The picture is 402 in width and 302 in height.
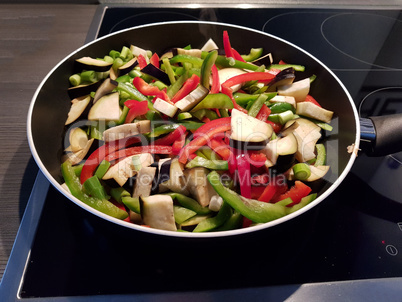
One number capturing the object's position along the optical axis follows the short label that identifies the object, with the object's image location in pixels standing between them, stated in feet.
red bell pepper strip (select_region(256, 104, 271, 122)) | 1.06
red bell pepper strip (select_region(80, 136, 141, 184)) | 0.93
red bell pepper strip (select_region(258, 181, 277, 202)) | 0.89
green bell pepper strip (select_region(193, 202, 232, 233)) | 0.83
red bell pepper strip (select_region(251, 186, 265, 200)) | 0.91
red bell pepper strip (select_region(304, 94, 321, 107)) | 1.19
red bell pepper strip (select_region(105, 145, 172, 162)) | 0.96
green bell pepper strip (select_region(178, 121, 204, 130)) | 0.99
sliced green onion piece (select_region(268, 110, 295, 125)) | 1.06
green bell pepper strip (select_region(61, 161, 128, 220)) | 0.84
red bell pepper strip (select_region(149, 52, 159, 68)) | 1.26
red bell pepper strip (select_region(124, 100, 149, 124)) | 1.02
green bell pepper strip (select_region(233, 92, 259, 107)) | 1.11
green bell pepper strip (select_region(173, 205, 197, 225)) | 0.85
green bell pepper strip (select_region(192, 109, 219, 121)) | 1.04
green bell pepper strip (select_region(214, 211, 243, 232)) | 0.85
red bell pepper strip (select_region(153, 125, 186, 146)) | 0.98
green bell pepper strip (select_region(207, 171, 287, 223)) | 0.79
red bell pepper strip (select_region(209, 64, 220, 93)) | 1.08
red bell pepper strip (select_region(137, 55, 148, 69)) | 1.24
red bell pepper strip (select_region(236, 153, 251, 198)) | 0.88
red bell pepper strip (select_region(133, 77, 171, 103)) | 1.08
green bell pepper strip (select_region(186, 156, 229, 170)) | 0.90
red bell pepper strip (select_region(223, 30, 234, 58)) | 1.23
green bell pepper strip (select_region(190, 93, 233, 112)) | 1.00
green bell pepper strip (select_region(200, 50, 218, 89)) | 1.03
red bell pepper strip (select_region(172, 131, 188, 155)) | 0.96
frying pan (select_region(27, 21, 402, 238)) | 0.88
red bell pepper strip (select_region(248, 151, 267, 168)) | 0.89
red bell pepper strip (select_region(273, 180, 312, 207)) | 0.90
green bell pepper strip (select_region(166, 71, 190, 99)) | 1.10
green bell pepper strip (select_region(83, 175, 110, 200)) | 0.87
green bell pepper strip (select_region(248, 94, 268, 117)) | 1.06
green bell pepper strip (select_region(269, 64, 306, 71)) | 1.25
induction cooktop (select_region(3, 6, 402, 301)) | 0.83
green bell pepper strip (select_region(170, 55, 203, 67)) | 1.23
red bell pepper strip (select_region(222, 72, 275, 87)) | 1.11
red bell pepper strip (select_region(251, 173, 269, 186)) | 0.90
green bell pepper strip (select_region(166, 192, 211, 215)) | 0.88
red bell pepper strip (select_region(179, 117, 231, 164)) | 0.92
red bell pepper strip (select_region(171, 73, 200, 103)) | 1.07
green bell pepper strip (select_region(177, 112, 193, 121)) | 1.00
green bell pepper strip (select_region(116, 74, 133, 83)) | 1.20
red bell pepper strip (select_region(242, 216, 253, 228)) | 0.85
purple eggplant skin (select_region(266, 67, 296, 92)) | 1.13
